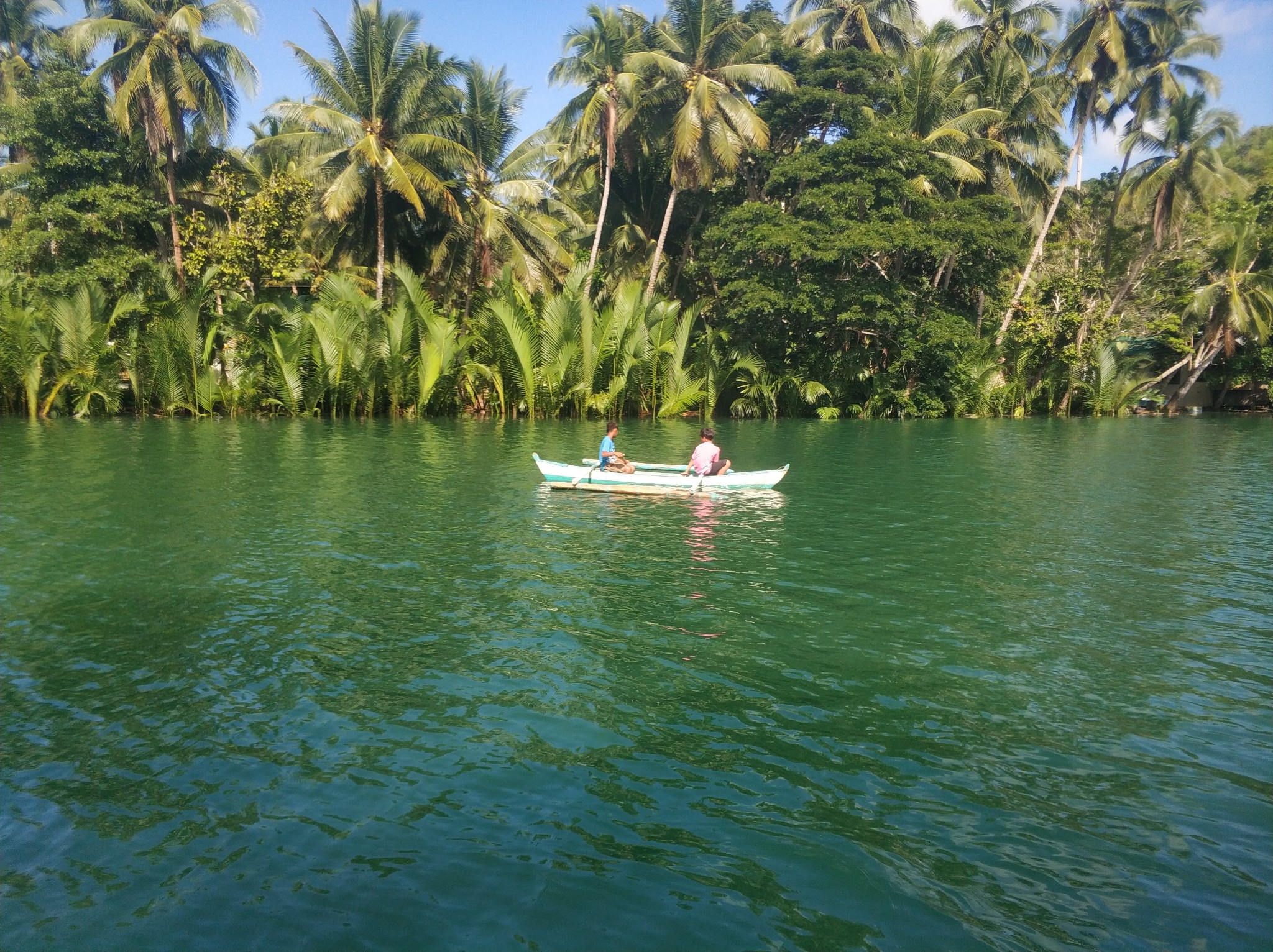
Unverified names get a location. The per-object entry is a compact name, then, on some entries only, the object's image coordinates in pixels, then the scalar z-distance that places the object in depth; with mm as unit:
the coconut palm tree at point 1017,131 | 41312
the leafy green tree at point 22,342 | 29266
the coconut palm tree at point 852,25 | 44406
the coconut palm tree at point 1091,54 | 40188
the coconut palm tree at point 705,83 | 36531
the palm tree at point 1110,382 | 43281
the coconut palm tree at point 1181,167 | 42031
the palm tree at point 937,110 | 39812
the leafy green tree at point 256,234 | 35188
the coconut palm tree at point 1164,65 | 41406
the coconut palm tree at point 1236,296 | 42406
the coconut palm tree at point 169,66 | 32781
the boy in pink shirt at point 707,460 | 17250
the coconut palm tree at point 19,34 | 39500
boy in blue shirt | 17766
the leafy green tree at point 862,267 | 37125
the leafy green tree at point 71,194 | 32688
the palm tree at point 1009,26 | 43656
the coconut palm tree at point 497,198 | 39188
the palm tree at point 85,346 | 30188
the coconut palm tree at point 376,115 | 34188
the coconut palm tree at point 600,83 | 37500
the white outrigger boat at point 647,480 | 17344
